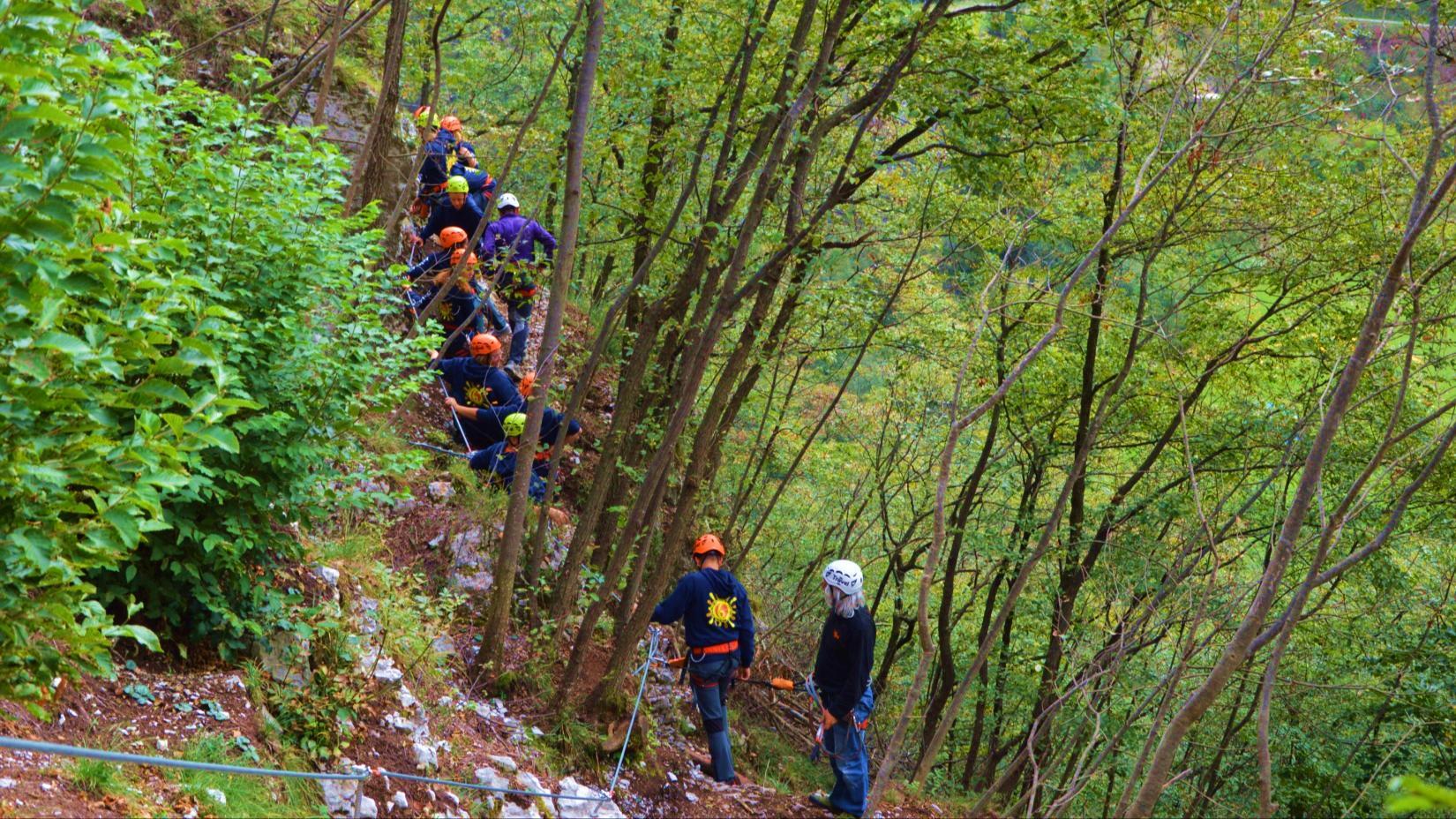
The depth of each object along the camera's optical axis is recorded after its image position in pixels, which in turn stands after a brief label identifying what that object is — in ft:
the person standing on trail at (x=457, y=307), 36.99
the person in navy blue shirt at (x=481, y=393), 35.60
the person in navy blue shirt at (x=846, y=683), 29.91
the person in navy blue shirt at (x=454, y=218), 39.81
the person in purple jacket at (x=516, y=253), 37.93
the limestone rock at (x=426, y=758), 20.66
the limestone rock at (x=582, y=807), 24.02
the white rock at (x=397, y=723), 20.79
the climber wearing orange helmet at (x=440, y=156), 40.14
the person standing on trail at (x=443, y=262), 36.99
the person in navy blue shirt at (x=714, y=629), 29.66
